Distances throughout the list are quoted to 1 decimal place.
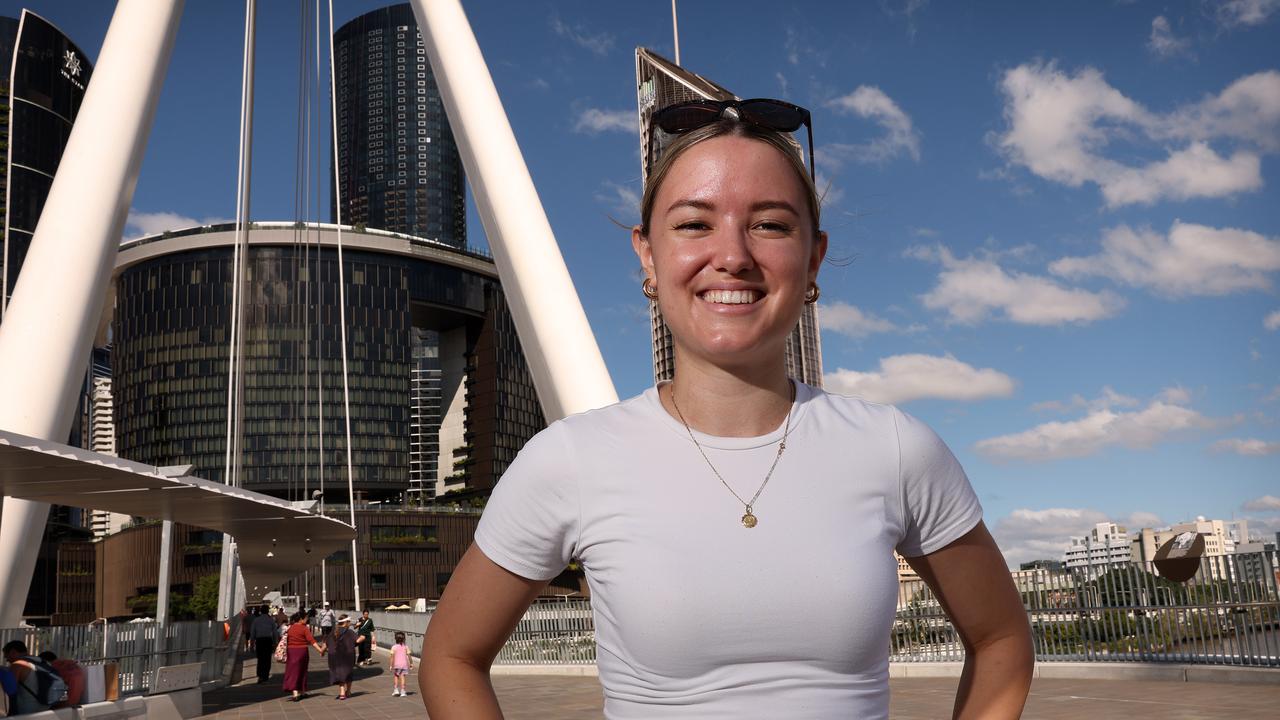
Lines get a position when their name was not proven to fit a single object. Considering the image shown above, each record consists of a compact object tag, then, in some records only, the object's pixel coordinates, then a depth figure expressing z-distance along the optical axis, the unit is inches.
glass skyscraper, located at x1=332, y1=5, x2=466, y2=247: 6186.0
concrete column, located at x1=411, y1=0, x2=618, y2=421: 396.8
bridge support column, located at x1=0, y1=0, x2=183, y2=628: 402.0
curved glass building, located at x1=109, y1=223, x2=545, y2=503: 3767.2
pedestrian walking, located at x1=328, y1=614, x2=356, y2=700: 702.5
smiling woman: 48.9
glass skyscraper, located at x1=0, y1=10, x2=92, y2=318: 4153.5
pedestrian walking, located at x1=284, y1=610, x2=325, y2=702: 680.4
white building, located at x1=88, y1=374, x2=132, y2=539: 6067.9
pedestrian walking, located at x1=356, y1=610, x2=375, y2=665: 1032.2
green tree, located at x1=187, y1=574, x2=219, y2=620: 3038.9
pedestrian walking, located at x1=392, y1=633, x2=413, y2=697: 687.7
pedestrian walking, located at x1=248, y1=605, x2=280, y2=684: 871.7
